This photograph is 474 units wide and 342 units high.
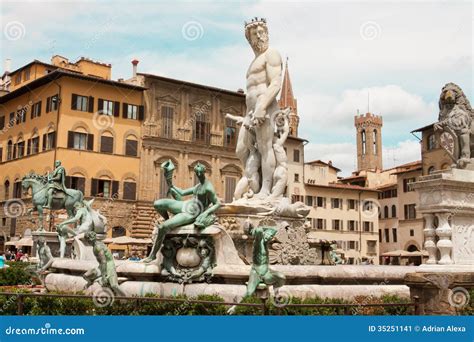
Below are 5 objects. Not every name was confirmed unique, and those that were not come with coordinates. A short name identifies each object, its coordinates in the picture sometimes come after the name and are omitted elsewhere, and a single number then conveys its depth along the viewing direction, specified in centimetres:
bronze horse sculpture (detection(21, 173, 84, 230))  1723
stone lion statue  926
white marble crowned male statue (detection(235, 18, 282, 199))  1193
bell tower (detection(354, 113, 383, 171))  13500
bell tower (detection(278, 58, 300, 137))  9925
